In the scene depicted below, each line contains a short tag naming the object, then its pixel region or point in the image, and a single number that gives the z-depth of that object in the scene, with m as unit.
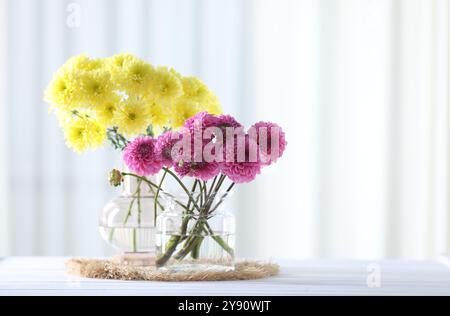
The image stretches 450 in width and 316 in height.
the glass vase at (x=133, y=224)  1.76
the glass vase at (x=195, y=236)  1.67
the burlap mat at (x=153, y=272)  1.65
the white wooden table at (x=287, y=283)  1.56
